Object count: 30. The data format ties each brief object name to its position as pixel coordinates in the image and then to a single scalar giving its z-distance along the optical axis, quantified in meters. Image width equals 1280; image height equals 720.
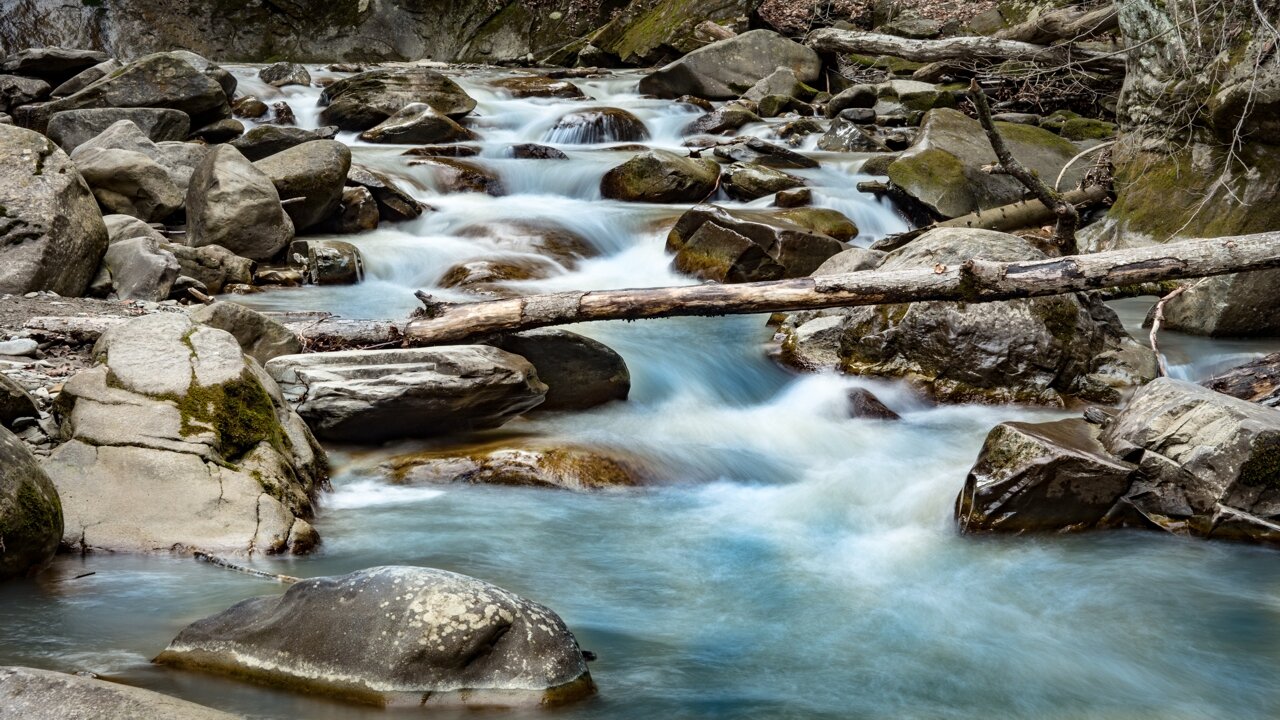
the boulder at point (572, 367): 6.54
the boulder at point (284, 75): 18.60
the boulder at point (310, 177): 10.27
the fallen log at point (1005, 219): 9.95
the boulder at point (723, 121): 16.31
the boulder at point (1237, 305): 7.89
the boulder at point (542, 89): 18.47
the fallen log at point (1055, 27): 13.62
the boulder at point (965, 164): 11.32
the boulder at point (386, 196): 11.44
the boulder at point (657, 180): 12.55
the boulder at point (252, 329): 5.84
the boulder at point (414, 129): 14.71
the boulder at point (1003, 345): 6.95
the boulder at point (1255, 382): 6.15
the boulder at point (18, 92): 14.76
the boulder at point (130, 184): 9.84
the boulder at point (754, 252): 9.40
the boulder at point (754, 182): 12.64
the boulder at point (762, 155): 14.10
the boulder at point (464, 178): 12.78
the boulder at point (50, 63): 15.77
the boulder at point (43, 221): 7.23
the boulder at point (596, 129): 15.91
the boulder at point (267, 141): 12.25
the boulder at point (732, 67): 18.56
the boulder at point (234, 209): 9.30
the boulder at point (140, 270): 7.79
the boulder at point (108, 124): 12.17
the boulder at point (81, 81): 14.95
